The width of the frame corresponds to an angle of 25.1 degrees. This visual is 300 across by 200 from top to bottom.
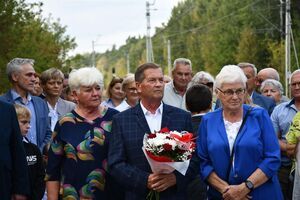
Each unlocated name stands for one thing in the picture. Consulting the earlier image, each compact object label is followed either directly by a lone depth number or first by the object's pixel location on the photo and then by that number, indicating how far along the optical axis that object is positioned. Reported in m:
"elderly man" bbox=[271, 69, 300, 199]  8.73
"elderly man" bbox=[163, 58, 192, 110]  10.78
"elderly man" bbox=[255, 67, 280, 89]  12.14
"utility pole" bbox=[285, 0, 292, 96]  44.51
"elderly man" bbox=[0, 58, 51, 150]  9.04
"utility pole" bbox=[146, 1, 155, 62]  63.61
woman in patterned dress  6.78
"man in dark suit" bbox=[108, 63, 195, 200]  6.41
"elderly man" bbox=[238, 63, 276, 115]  9.71
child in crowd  7.26
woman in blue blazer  6.55
